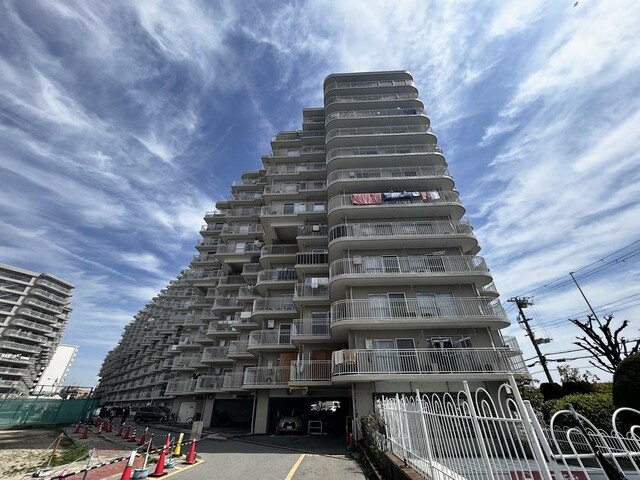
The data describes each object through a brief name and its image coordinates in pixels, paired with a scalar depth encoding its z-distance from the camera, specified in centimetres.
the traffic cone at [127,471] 695
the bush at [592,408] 1209
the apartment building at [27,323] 5597
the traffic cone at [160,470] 825
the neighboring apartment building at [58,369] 8143
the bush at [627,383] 804
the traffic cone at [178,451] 1086
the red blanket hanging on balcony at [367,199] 2025
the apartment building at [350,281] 1520
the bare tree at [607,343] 1964
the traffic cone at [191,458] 996
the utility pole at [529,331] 2814
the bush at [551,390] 1887
